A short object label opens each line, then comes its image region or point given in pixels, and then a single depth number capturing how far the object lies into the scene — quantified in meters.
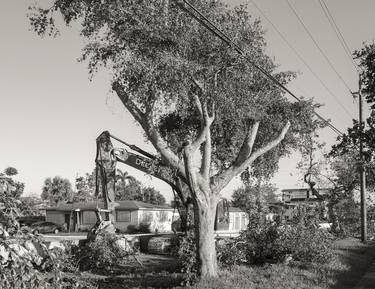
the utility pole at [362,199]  30.94
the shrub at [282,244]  17.64
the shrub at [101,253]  17.30
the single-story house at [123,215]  54.56
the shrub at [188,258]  13.66
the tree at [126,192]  88.50
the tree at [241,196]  83.00
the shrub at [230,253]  16.31
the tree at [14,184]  4.16
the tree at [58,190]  89.81
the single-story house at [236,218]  65.86
